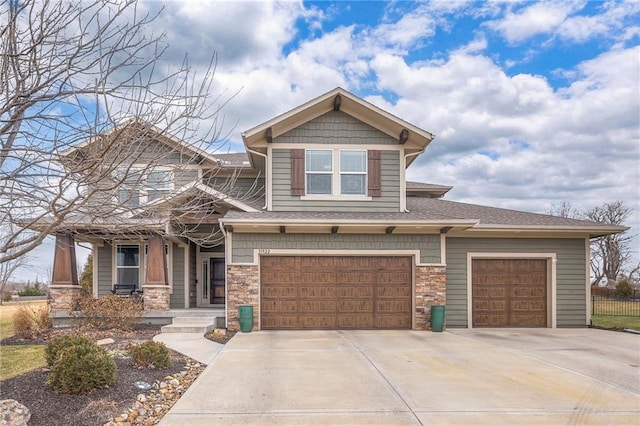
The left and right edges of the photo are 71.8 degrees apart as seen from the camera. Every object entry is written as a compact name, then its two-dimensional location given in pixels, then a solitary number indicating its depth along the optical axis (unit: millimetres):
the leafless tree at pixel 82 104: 4023
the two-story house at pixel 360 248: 12188
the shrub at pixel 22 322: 11766
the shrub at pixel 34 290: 27414
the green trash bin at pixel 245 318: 11703
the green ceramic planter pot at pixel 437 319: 12000
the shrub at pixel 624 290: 25203
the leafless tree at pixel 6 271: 5592
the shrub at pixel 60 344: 6164
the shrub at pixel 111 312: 11781
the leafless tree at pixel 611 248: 38562
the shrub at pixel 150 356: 7215
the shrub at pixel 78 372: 5598
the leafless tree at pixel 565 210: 42938
